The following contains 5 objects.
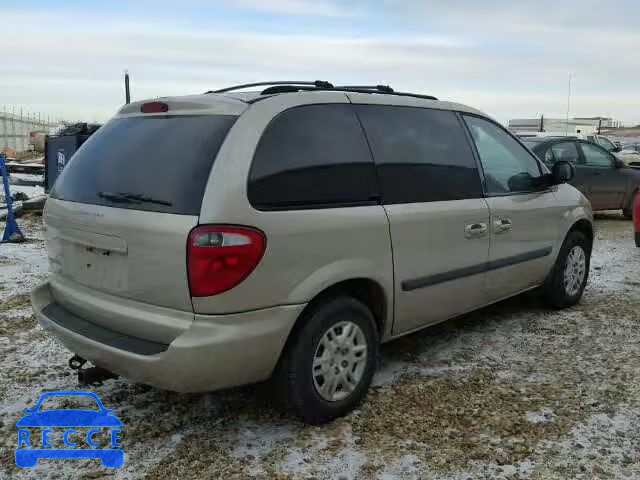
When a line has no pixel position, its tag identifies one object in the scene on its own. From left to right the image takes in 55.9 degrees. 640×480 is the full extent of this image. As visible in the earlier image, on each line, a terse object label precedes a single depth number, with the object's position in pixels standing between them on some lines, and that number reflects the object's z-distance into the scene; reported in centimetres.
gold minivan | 264
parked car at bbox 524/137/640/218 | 1034
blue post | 814
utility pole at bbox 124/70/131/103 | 2723
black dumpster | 782
